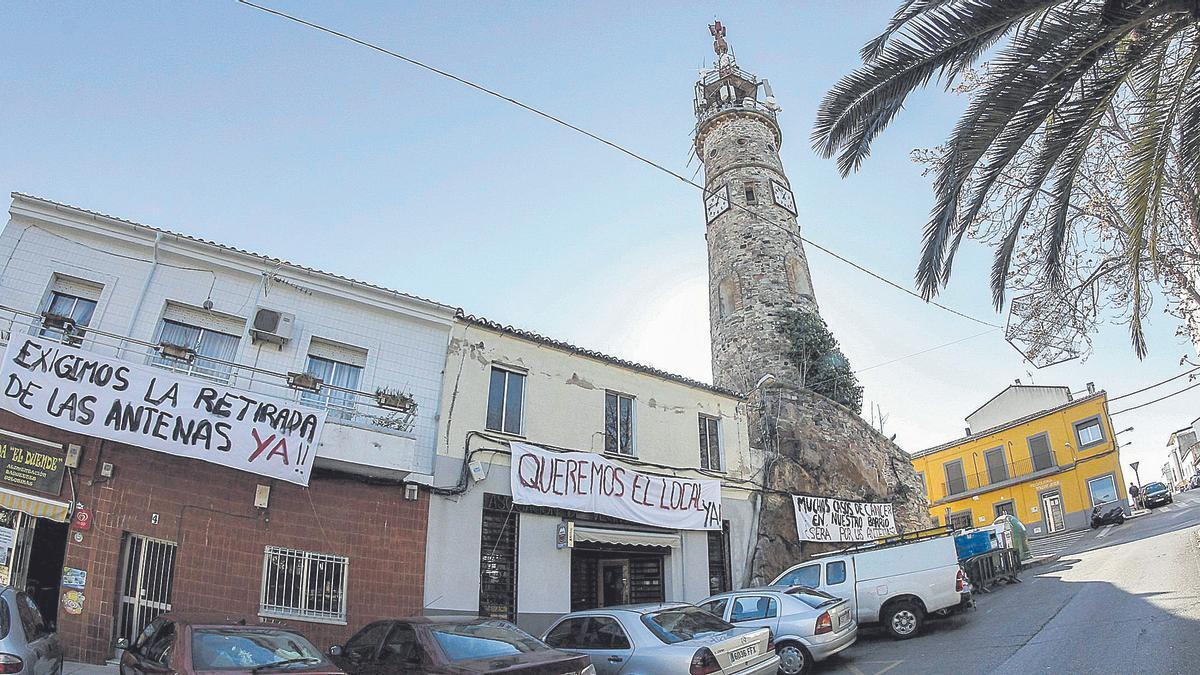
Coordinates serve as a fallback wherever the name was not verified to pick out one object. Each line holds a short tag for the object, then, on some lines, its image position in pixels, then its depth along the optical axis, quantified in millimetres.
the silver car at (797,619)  10156
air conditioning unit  12367
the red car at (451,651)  6859
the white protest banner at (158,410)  10078
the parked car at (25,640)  6070
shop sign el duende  10109
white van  12133
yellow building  35344
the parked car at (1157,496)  35375
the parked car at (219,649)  6434
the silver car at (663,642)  7953
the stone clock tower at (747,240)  27406
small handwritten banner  18359
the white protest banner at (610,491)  13906
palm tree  6828
